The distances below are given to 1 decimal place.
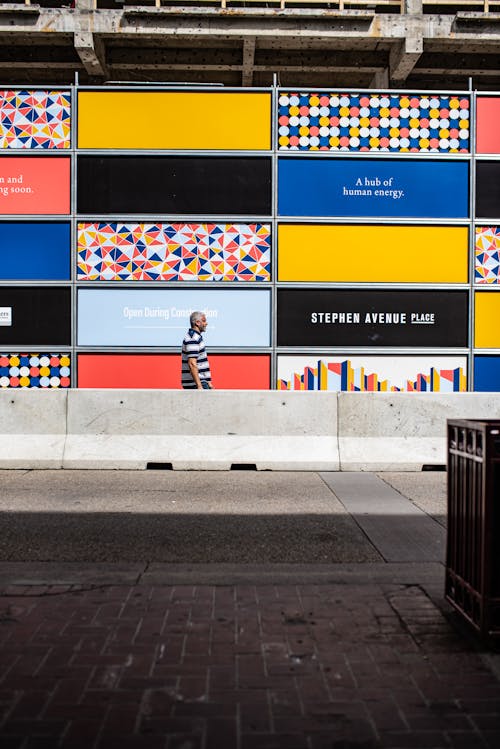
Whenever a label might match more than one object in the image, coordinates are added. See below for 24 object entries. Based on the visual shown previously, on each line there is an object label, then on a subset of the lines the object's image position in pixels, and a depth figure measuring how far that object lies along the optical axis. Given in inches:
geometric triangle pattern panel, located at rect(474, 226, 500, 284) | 518.0
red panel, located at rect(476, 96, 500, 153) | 519.8
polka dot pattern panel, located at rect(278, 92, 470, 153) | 513.0
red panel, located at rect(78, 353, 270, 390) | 512.4
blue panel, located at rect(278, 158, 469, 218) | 516.4
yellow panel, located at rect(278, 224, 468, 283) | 513.3
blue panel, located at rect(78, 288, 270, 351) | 511.2
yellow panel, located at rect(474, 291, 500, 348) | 517.7
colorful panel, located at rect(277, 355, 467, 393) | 513.7
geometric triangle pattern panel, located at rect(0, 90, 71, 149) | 511.8
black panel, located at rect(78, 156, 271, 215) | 513.3
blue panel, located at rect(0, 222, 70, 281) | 509.7
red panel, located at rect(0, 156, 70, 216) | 510.6
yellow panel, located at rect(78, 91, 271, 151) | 515.8
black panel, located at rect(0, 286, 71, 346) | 508.1
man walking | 423.5
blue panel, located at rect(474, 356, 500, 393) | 518.3
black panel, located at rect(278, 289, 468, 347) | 513.3
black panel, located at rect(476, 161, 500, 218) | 521.3
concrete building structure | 839.7
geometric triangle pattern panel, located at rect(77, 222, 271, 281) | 510.0
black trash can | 149.3
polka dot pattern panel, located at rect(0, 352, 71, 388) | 507.2
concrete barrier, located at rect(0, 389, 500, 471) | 392.8
